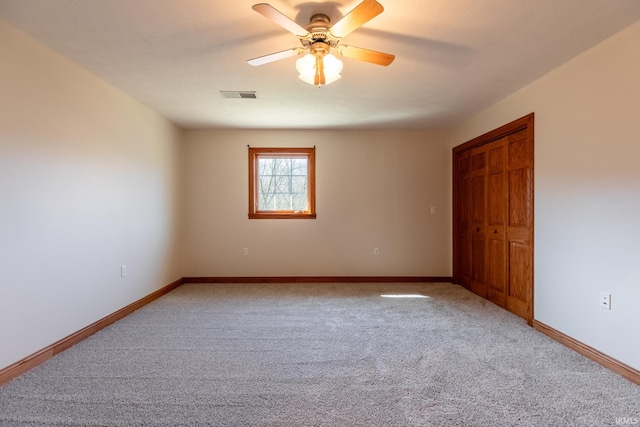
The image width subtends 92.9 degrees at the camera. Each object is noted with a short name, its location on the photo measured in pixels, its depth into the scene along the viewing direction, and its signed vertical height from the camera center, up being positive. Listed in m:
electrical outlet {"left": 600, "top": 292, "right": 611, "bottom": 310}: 2.17 -0.67
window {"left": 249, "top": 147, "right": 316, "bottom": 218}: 4.73 +0.41
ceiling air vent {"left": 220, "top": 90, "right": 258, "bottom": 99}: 3.12 +1.22
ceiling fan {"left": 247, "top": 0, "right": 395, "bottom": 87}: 1.73 +1.07
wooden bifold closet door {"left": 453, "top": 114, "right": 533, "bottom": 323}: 3.05 -0.10
